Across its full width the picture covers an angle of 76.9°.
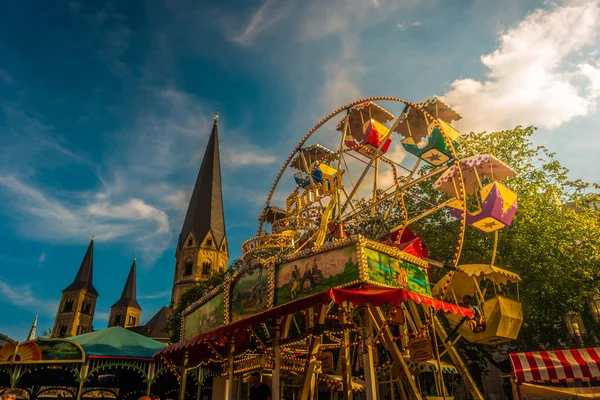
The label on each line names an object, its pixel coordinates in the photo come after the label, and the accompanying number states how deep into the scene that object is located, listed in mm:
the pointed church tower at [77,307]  89625
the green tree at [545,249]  17719
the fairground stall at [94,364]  18203
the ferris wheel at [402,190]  11734
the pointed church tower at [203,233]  75312
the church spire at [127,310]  93562
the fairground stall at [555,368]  10305
